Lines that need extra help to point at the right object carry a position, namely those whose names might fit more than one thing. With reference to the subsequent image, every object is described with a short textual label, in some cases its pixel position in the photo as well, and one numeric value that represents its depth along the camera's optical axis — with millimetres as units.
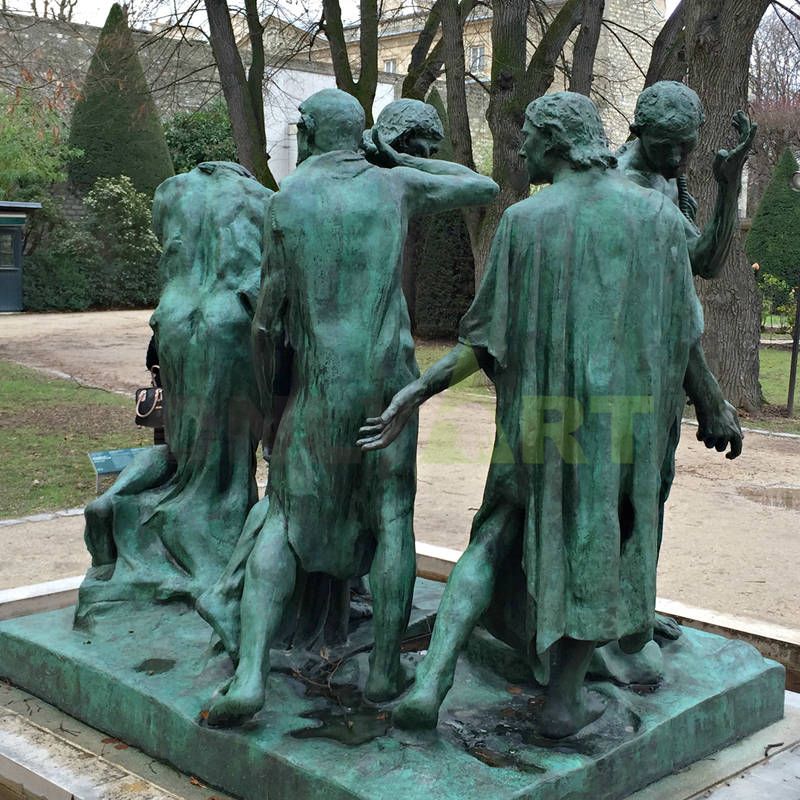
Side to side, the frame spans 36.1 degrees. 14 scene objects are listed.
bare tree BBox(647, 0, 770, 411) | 12977
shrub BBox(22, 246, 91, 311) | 25438
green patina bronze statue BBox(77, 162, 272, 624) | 4473
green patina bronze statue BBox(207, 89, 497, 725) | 3574
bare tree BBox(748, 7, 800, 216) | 37188
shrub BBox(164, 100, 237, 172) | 29578
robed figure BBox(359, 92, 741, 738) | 3324
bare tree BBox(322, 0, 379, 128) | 14953
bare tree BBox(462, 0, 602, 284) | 14391
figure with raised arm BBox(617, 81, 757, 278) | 3572
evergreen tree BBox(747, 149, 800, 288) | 27281
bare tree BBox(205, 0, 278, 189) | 14297
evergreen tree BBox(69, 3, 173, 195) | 27408
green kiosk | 25156
